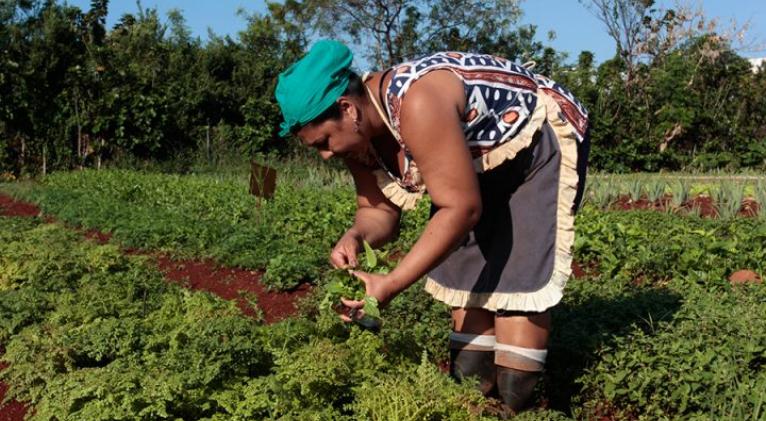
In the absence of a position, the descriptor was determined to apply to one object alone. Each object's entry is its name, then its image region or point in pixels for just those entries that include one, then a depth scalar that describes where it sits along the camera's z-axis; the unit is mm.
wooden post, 6531
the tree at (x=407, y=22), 22375
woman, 2146
